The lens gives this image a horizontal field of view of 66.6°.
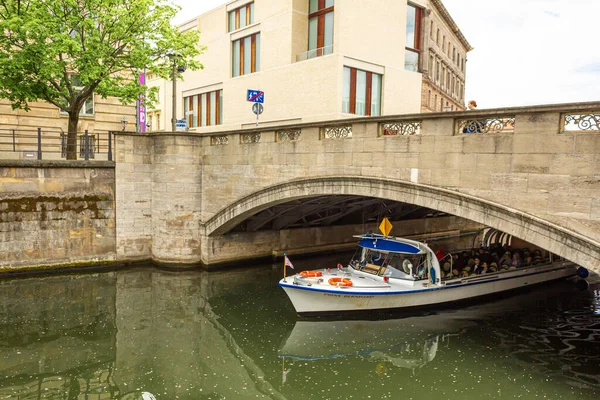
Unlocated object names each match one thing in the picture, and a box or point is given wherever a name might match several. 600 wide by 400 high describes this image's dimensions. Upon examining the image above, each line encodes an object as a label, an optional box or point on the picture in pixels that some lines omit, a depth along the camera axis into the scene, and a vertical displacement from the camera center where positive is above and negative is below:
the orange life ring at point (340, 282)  13.21 -3.51
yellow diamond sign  14.89 -2.13
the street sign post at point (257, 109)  17.33 +1.95
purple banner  24.48 +2.14
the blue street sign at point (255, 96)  17.19 +2.37
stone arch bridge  8.26 -0.48
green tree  16.05 +4.04
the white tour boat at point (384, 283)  13.18 -3.64
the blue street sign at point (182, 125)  28.70 +2.04
